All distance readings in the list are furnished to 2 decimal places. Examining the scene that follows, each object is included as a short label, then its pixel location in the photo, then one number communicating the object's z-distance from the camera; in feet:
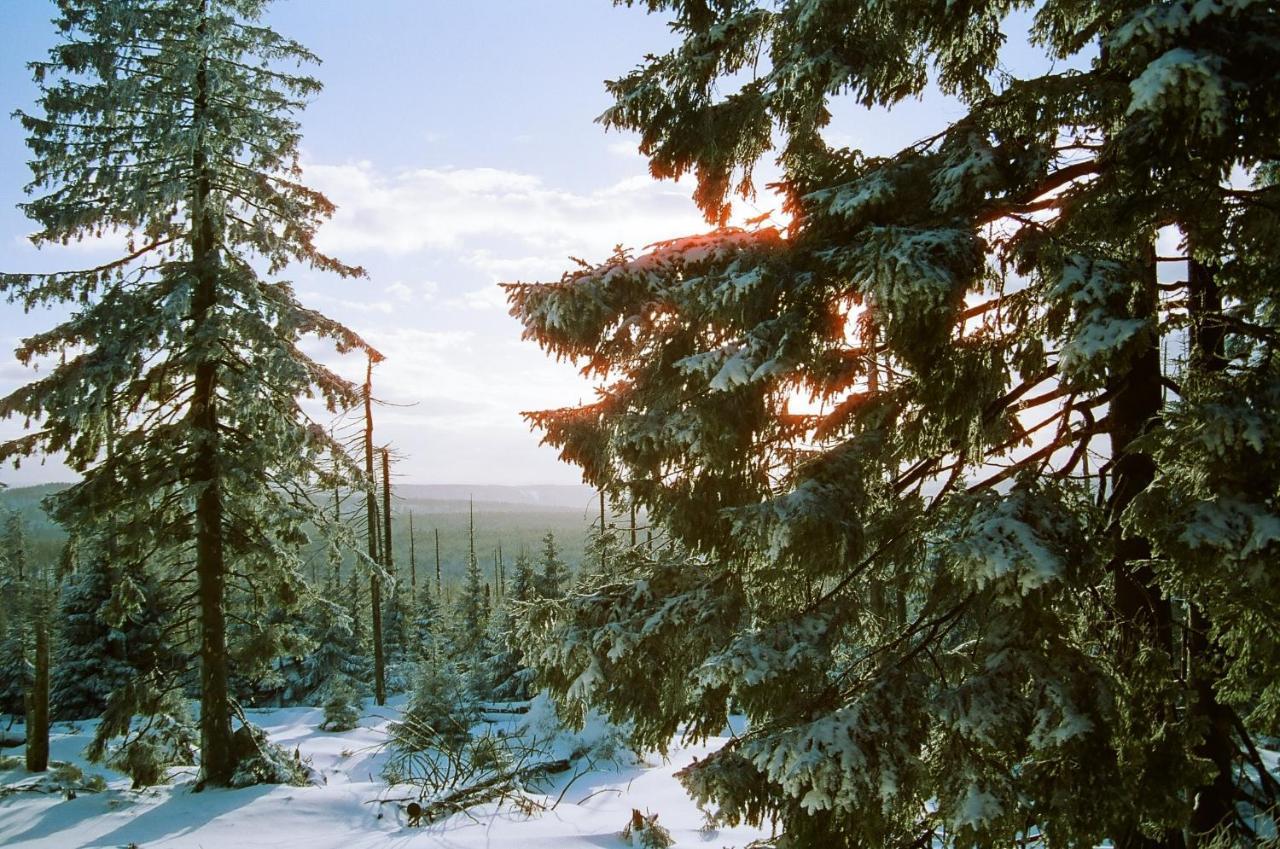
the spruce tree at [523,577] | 95.73
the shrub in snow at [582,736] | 47.24
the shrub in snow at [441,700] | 59.52
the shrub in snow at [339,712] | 68.64
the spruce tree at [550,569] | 86.38
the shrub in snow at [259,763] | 34.40
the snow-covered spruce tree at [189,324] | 31.71
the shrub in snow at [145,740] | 33.99
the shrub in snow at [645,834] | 27.91
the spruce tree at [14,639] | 60.03
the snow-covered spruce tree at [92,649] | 76.59
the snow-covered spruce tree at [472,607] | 103.27
